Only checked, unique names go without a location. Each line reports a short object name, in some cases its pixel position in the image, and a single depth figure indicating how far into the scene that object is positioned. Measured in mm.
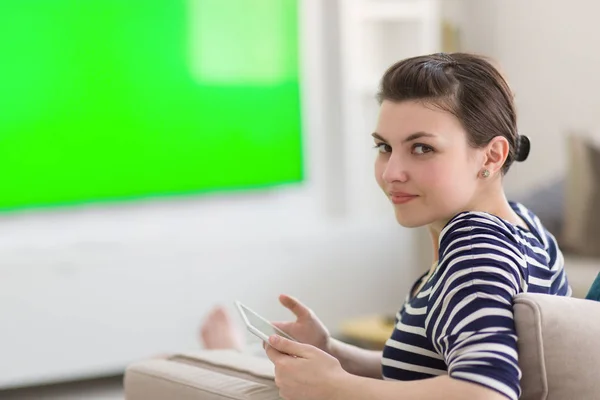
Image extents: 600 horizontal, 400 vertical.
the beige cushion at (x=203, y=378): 2157
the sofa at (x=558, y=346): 1926
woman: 1915
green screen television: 4675
